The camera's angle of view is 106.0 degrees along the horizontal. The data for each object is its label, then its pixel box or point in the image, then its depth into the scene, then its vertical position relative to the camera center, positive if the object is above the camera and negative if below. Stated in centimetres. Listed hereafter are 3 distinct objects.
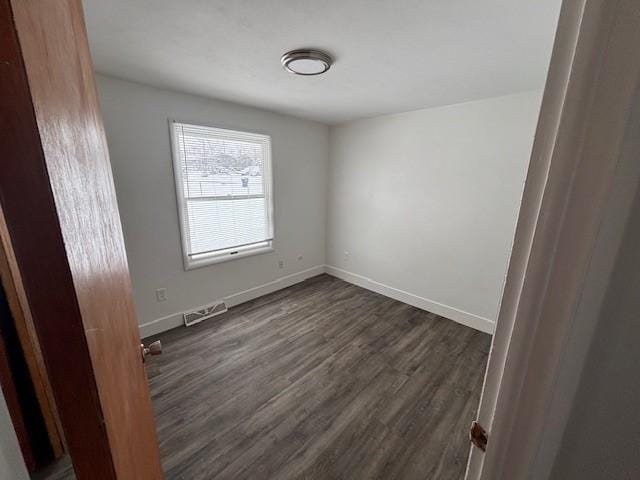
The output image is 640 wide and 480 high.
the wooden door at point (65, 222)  31 -6
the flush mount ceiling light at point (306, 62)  151 +82
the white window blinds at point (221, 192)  243 -5
